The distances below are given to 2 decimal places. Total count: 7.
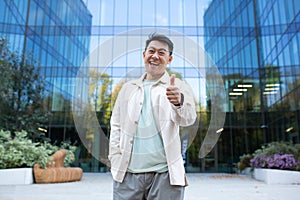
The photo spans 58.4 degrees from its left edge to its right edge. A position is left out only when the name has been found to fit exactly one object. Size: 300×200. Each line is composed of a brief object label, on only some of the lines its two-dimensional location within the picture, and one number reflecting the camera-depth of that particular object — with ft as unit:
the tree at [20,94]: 40.77
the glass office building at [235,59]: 53.83
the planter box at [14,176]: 29.05
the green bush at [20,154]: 31.17
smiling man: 5.45
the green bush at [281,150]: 38.61
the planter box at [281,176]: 33.05
